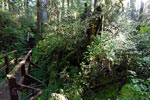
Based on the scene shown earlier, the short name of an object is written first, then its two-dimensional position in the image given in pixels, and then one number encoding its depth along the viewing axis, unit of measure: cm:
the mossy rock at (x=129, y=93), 262
